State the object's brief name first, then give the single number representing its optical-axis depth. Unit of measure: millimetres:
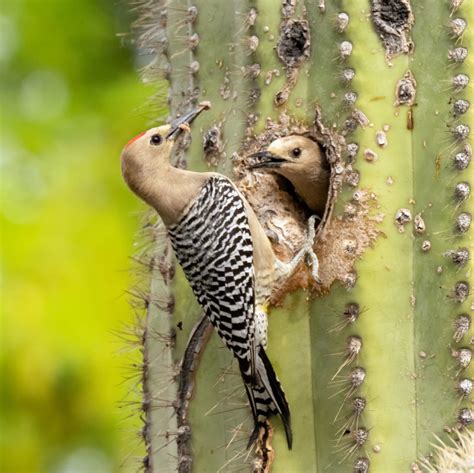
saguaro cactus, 7016
